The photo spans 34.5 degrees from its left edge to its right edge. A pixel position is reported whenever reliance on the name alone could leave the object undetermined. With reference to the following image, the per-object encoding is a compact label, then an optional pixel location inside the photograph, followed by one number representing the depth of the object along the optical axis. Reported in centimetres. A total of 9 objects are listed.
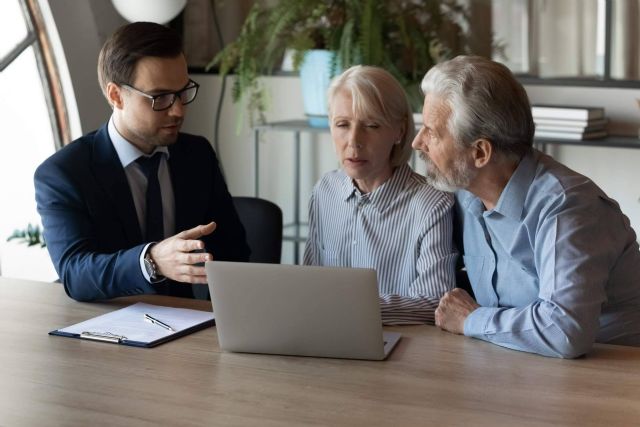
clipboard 227
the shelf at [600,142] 415
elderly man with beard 213
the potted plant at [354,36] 448
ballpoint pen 234
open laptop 206
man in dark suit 257
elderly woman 268
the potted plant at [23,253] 473
